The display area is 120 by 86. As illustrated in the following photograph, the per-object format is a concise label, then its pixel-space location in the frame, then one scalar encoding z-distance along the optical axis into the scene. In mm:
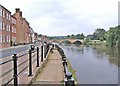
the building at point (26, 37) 35216
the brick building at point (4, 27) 19575
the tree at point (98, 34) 60671
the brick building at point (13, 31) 25243
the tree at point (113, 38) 37161
